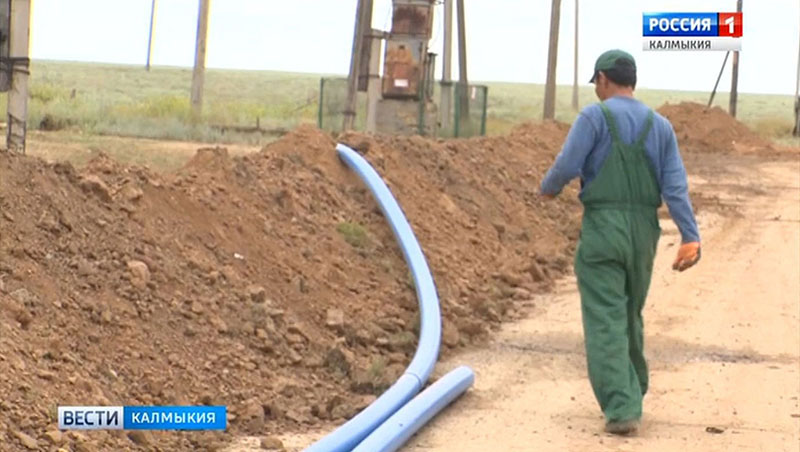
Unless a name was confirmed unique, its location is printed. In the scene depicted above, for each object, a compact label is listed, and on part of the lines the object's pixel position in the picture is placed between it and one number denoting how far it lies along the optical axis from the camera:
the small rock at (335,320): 20.30
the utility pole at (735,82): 95.50
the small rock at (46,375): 14.48
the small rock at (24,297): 15.69
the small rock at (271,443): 15.24
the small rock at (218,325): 18.09
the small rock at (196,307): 18.07
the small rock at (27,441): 13.23
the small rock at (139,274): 17.62
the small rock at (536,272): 28.07
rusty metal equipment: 54.19
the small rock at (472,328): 22.17
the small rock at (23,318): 15.37
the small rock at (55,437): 13.47
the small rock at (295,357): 18.58
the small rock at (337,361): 18.84
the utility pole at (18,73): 20.61
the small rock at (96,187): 19.14
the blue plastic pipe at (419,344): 14.75
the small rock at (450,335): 21.31
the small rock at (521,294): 26.30
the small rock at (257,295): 19.53
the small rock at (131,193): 19.79
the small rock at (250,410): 16.25
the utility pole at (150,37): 147.87
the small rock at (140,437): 14.39
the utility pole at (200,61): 70.81
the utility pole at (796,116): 107.56
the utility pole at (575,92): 142.69
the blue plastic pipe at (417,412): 14.85
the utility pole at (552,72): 77.87
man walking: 16.87
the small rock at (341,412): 17.11
